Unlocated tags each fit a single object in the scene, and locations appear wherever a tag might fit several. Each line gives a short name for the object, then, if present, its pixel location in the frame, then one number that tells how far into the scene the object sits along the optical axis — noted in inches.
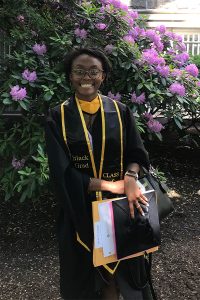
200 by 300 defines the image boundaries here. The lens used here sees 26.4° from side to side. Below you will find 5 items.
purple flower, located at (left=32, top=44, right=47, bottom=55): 153.7
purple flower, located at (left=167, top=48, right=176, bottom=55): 191.7
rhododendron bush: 147.0
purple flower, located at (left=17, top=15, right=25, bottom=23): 163.9
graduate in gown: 82.6
